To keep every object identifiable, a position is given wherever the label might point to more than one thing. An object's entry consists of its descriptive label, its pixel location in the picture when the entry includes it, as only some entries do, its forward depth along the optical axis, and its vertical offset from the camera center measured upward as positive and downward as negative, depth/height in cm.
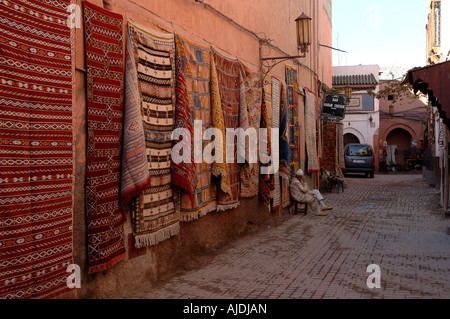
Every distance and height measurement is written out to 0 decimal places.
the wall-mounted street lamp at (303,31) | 869 +238
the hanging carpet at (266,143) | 821 +22
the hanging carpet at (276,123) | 903 +63
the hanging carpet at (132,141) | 413 +14
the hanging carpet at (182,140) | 504 +18
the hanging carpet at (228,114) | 629 +61
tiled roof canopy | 2572 +420
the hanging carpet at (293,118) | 1032 +85
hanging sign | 1425 +153
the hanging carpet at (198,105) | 543 +64
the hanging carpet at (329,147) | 1566 +24
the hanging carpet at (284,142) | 932 +26
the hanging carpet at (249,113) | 714 +70
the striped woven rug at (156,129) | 445 +29
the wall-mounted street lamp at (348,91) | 1846 +257
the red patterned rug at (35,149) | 282 +6
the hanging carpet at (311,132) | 1223 +63
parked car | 2136 -21
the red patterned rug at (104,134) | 373 +20
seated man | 1006 -91
